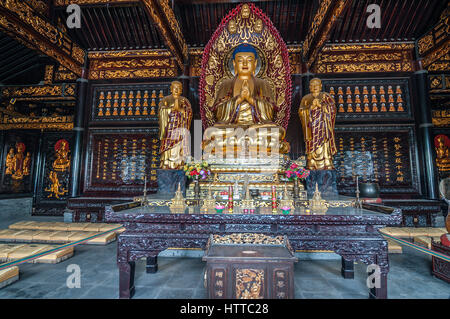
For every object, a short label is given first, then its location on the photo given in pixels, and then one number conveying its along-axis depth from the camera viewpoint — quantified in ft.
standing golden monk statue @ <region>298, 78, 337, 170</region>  16.29
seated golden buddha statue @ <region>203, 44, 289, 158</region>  15.96
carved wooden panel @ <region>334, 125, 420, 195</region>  18.78
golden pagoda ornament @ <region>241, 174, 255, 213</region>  7.97
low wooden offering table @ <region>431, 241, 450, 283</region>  8.11
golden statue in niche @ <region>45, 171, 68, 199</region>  24.44
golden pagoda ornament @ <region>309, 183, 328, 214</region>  8.57
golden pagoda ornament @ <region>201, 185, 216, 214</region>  8.60
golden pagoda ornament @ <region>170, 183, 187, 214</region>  8.86
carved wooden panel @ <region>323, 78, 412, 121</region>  19.35
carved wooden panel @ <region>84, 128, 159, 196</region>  20.45
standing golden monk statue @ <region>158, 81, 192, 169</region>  17.40
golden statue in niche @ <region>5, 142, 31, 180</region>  23.98
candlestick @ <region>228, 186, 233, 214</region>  8.10
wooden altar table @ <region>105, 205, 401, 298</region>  6.84
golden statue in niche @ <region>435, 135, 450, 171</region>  24.29
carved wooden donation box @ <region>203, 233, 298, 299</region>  5.41
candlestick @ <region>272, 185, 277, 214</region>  8.17
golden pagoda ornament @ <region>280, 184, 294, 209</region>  9.19
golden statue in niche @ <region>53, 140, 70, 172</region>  24.98
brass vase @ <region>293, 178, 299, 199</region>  11.91
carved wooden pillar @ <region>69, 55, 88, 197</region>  19.63
